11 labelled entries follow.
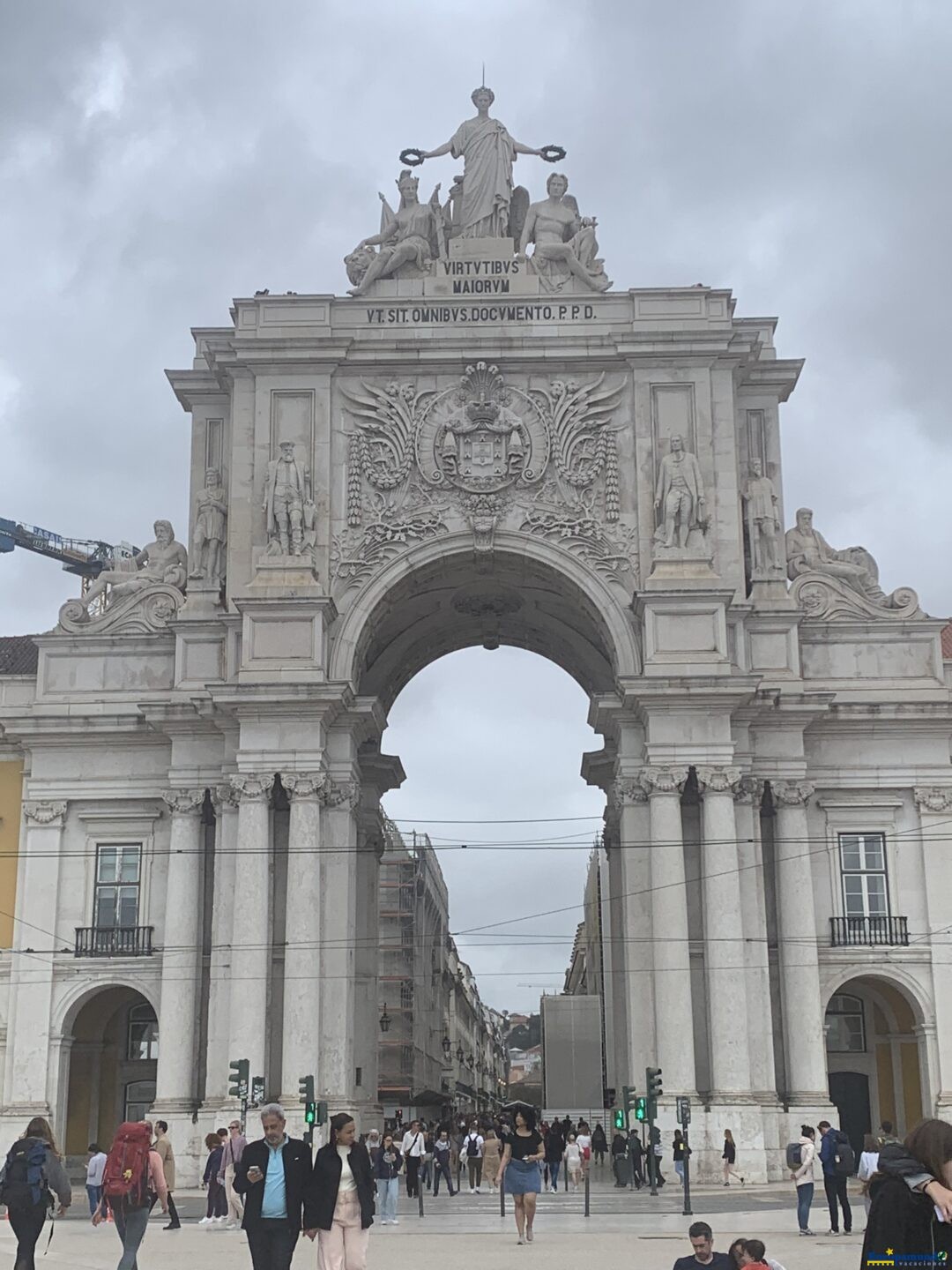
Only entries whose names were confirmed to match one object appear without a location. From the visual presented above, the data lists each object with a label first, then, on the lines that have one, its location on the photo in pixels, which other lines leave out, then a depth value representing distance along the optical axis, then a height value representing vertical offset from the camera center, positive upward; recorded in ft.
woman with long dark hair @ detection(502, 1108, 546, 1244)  73.72 -1.77
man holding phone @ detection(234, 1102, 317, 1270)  43.04 -1.53
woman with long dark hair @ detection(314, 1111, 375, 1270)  45.75 -1.92
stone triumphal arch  126.93 +36.62
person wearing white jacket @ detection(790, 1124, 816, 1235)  78.12 -2.39
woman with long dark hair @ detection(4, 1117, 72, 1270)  46.32 -1.37
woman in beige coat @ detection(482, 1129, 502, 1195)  122.93 -1.75
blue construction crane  368.85 +125.61
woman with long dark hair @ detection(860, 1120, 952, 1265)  24.08 -1.26
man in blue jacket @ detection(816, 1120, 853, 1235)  79.00 -2.51
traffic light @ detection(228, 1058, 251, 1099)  113.91 +3.79
